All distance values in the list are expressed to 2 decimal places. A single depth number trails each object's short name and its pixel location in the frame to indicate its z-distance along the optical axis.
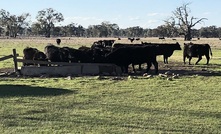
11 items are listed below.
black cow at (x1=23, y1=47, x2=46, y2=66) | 22.64
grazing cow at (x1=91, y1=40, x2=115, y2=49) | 39.34
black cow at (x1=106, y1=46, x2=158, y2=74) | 20.75
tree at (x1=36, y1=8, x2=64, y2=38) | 148.38
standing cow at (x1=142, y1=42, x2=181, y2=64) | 26.53
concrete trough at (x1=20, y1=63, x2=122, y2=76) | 18.78
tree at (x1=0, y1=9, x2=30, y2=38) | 150.12
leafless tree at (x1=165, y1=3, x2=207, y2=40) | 95.25
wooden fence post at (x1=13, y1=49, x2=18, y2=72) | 18.80
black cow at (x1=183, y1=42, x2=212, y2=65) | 26.59
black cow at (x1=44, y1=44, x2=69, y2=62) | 22.42
